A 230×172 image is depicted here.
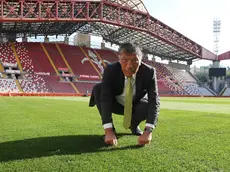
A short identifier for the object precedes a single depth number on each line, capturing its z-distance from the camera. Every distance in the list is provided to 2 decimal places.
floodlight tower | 43.20
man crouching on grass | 2.30
